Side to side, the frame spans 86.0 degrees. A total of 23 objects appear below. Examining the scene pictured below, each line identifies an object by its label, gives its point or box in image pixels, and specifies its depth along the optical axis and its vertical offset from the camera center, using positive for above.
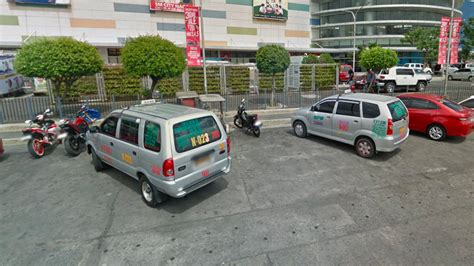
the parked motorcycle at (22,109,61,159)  6.80 -1.04
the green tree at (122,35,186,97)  10.91 +1.54
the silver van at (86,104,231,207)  3.89 -0.91
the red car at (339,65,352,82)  25.53 +1.35
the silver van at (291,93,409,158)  6.05 -0.87
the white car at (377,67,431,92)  18.88 +0.52
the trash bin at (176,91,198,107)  9.49 -0.22
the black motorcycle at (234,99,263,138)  8.47 -1.07
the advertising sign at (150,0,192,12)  31.67 +10.95
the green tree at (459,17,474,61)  37.25 +6.63
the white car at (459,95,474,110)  9.00 -0.68
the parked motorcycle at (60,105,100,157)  6.91 -1.07
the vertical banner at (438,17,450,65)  13.48 +2.40
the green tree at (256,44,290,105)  12.97 +1.54
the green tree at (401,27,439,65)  36.53 +6.49
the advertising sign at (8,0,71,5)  26.70 +10.05
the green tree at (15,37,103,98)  10.02 +1.49
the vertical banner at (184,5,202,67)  11.89 +2.70
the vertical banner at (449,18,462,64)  13.66 +2.46
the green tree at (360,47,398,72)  20.09 +2.19
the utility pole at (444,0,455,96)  13.15 +2.06
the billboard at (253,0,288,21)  37.88 +12.10
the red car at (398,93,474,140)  7.35 -0.94
